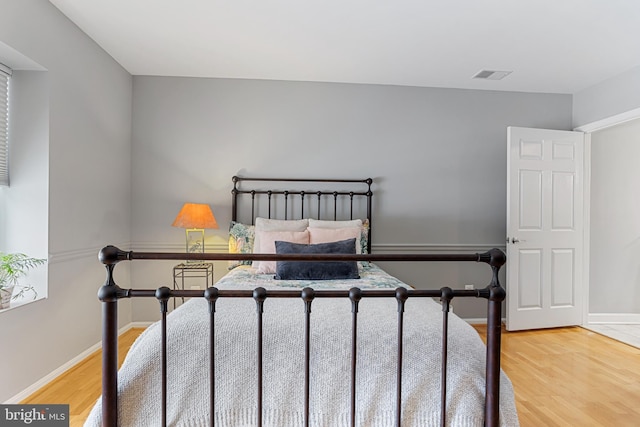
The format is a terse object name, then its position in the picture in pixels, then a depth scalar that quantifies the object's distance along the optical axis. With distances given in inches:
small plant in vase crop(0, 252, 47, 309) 84.7
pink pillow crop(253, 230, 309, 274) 120.3
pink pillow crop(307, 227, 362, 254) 120.0
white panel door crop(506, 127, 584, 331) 142.6
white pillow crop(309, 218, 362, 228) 127.9
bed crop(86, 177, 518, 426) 51.5
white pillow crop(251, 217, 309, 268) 125.7
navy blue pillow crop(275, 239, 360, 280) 100.6
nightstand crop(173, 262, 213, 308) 134.4
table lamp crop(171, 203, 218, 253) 125.1
